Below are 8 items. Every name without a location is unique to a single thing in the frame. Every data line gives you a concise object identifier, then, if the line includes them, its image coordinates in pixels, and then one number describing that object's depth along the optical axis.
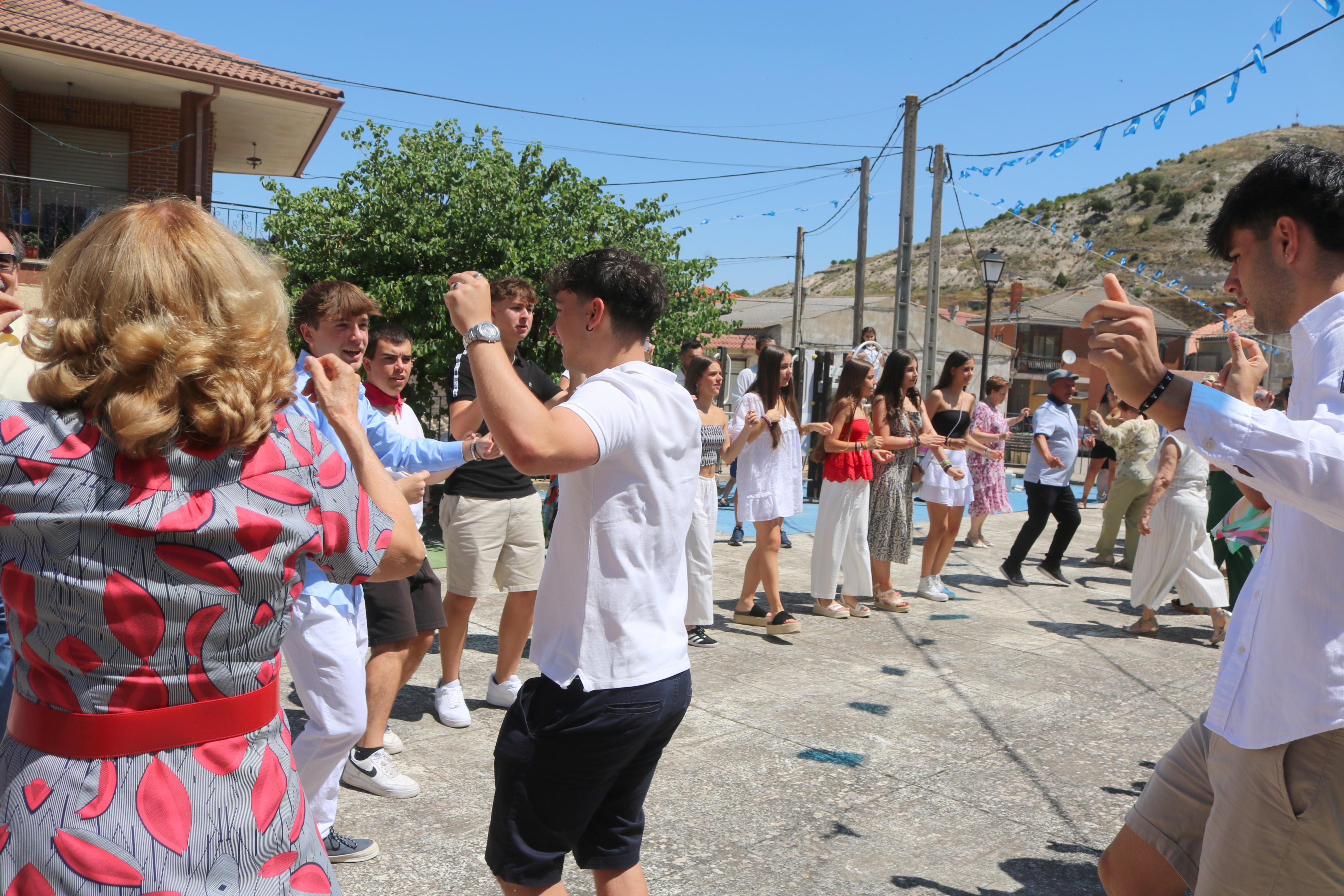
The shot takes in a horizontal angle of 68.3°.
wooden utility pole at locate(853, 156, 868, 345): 20.55
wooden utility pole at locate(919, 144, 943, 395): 15.30
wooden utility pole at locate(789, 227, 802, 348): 35.75
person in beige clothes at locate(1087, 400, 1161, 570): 9.32
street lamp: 17.20
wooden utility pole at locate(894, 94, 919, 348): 14.63
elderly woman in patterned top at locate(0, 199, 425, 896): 1.36
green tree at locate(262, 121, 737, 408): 13.08
